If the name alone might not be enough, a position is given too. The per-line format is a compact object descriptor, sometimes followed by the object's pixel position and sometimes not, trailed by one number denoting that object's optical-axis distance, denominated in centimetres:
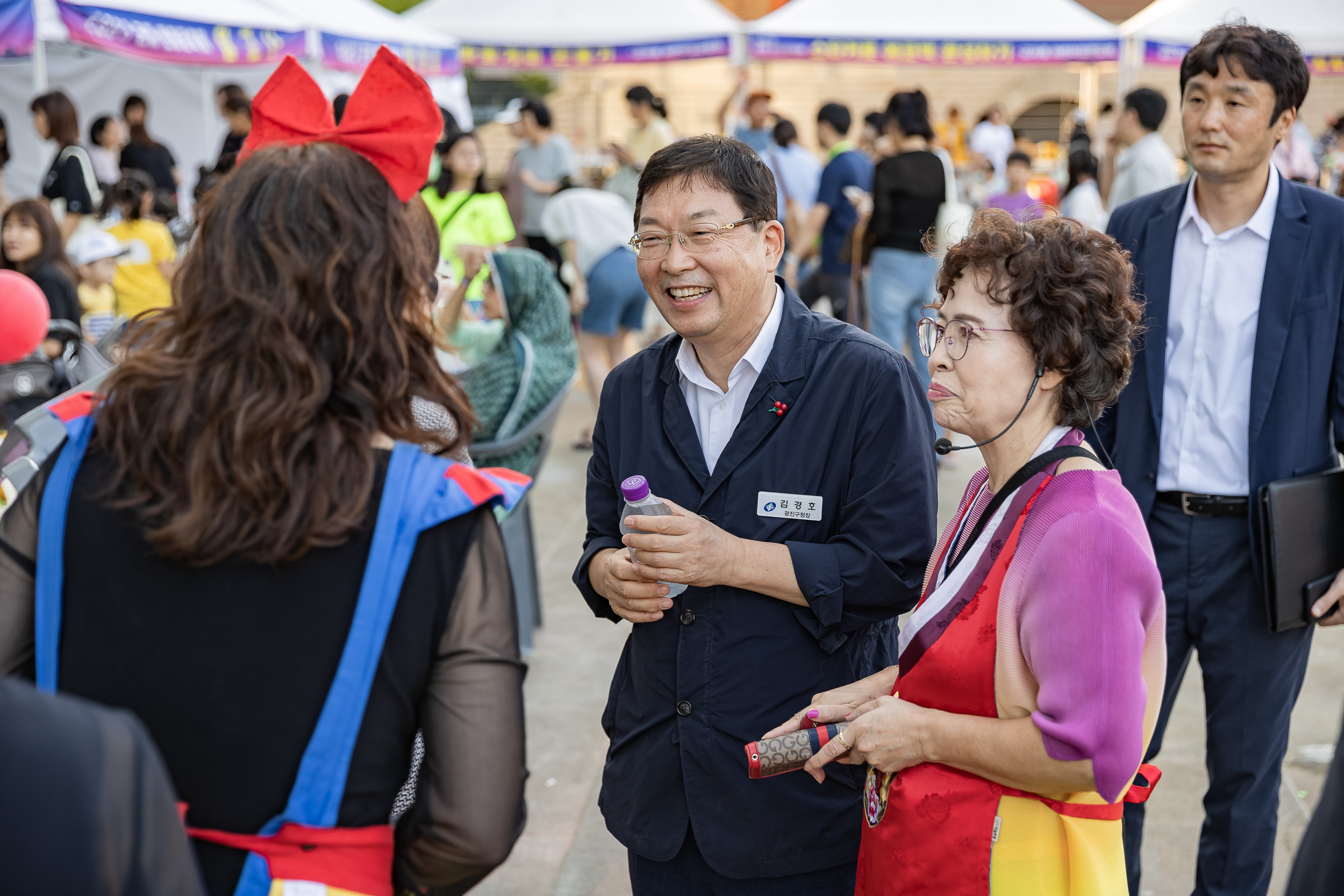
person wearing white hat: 653
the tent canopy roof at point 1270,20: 1179
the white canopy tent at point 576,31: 1221
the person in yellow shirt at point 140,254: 674
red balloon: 305
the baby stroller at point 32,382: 384
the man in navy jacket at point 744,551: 189
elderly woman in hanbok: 151
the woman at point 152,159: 1112
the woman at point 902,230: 691
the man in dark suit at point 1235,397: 252
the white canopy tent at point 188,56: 812
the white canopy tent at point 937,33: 1200
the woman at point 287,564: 127
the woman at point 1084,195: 816
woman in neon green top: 593
